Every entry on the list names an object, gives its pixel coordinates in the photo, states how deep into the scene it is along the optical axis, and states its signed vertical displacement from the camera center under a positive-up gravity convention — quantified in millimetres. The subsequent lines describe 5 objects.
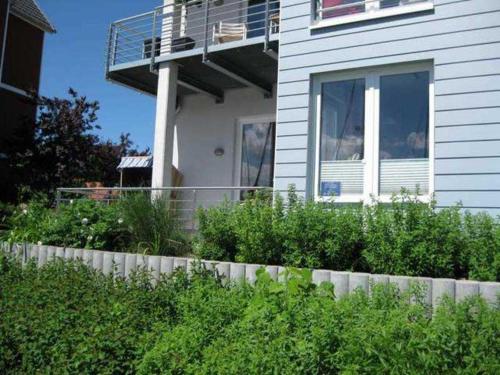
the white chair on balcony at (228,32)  11158 +4223
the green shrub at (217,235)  6078 -278
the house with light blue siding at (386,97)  6441 +1798
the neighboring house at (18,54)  19688 +6390
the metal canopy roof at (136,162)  14414 +1435
